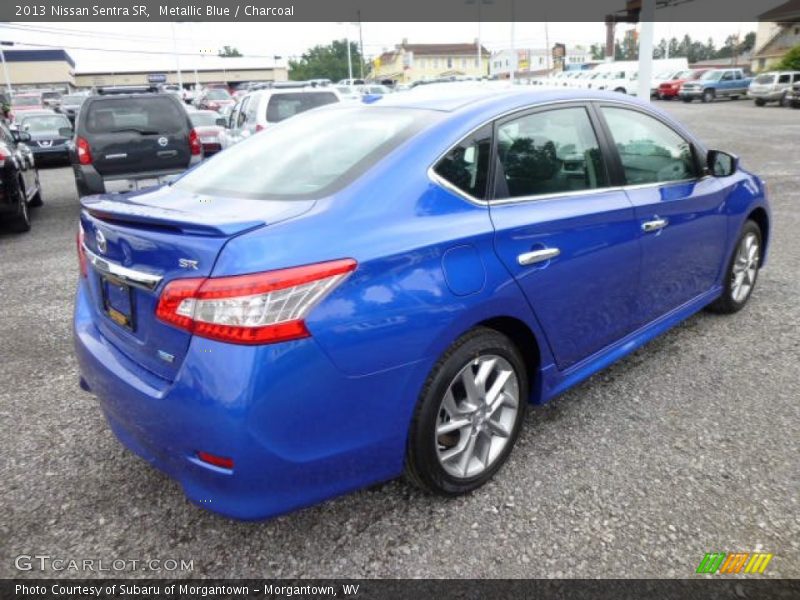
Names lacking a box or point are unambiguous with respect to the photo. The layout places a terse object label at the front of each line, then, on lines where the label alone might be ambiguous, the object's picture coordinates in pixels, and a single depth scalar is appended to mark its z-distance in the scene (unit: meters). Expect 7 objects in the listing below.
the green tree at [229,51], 122.94
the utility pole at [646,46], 11.71
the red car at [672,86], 37.69
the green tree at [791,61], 35.97
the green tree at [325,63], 101.81
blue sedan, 1.97
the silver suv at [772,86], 30.25
